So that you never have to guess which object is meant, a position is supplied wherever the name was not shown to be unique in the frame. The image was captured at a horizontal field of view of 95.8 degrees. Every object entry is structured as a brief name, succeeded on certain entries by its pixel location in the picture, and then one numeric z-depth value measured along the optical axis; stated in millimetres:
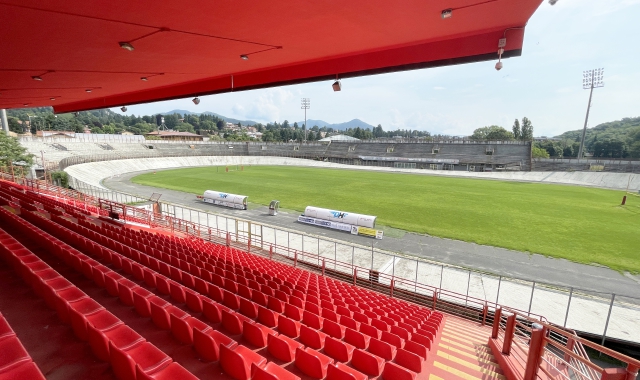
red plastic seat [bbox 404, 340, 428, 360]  4979
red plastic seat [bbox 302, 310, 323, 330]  5488
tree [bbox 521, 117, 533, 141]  121175
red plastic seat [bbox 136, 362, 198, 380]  2562
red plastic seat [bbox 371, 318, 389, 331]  6055
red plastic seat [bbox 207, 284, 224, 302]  5797
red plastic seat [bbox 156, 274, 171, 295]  5547
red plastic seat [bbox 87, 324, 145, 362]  3049
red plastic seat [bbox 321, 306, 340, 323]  5938
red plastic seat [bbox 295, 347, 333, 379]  3643
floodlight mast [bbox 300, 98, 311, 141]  124000
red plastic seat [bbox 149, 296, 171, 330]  4184
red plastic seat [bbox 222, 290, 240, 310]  5551
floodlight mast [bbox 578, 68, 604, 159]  69862
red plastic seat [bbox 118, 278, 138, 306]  4720
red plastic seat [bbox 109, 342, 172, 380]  2596
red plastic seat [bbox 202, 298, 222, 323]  4805
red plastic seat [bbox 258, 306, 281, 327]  5176
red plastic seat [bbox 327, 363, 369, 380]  3326
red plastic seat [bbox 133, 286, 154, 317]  4438
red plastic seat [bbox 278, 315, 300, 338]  4910
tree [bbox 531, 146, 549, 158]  89862
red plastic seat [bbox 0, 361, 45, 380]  2043
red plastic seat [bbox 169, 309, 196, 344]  3828
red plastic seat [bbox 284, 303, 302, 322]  5707
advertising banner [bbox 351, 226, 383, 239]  19938
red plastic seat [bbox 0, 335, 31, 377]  2135
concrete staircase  4988
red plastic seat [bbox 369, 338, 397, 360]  4664
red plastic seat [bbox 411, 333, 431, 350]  5574
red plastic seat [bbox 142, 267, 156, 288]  5871
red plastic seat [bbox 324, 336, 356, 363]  4315
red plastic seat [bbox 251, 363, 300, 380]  2870
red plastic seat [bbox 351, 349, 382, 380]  4043
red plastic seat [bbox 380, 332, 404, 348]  5219
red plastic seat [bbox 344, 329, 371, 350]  4910
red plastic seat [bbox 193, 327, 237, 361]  3537
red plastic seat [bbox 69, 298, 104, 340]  3393
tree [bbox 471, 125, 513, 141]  133150
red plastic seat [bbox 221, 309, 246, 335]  4516
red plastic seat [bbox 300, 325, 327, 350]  4641
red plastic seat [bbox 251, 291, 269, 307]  6074
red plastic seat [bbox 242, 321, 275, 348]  4289
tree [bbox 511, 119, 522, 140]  124500
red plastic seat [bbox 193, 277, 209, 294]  6050
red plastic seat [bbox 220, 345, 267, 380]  3184
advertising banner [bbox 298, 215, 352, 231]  21828
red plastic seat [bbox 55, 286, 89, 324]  3790
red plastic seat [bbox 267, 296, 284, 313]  5877
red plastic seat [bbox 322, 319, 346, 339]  5211
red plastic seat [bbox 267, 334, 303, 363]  3975
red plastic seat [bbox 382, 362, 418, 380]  3828
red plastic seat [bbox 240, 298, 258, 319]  5324
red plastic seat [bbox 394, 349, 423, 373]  4461
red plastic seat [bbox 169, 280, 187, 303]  5305
